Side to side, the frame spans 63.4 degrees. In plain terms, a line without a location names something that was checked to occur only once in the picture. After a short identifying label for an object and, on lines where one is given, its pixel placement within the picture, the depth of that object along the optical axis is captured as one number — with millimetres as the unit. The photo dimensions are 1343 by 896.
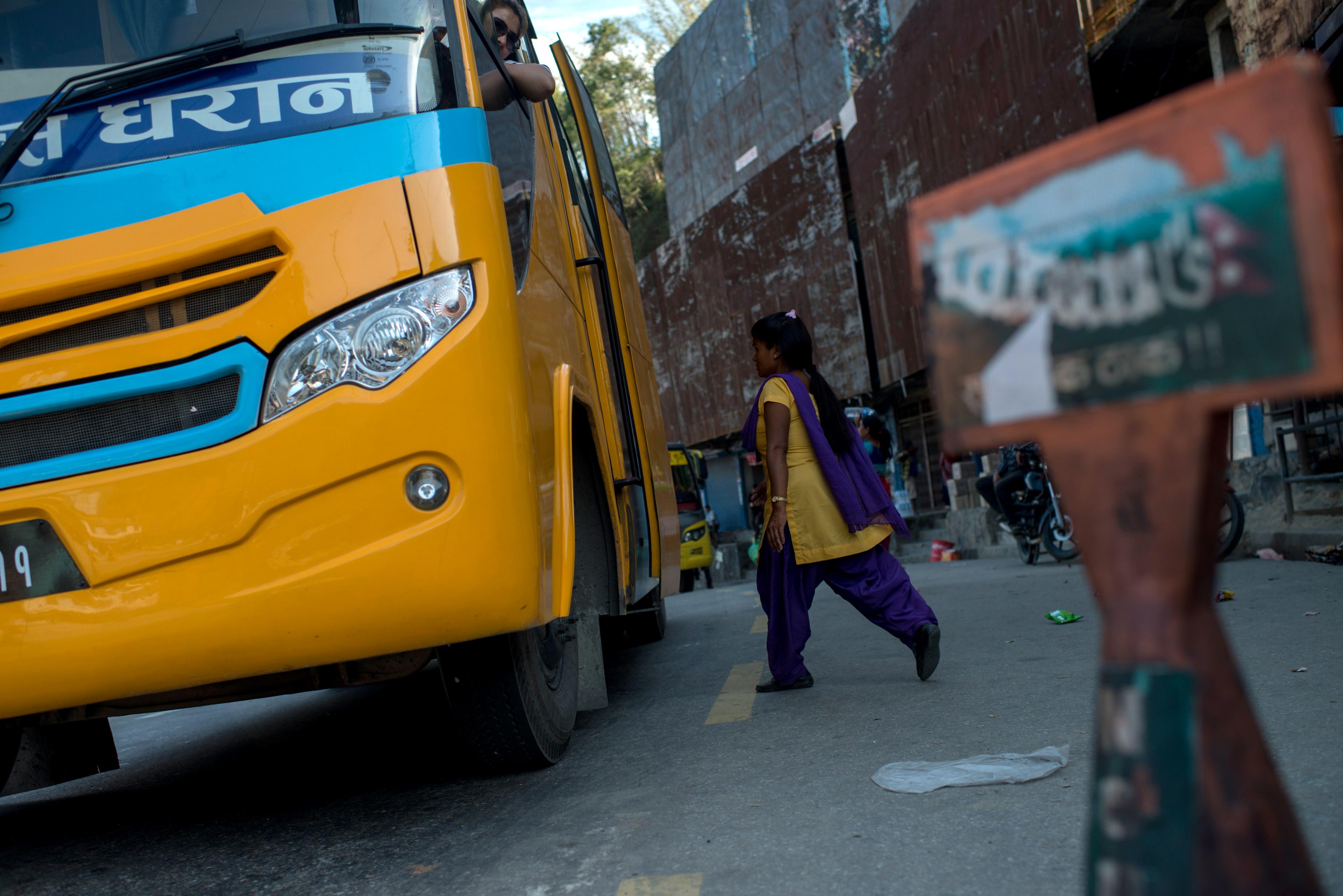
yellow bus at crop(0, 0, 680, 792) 2492
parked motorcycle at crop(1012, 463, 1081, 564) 9555
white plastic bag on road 2795
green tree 43062
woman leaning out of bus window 3283
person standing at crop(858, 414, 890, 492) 12242
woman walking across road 4391
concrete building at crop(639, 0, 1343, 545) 11898
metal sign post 1074
